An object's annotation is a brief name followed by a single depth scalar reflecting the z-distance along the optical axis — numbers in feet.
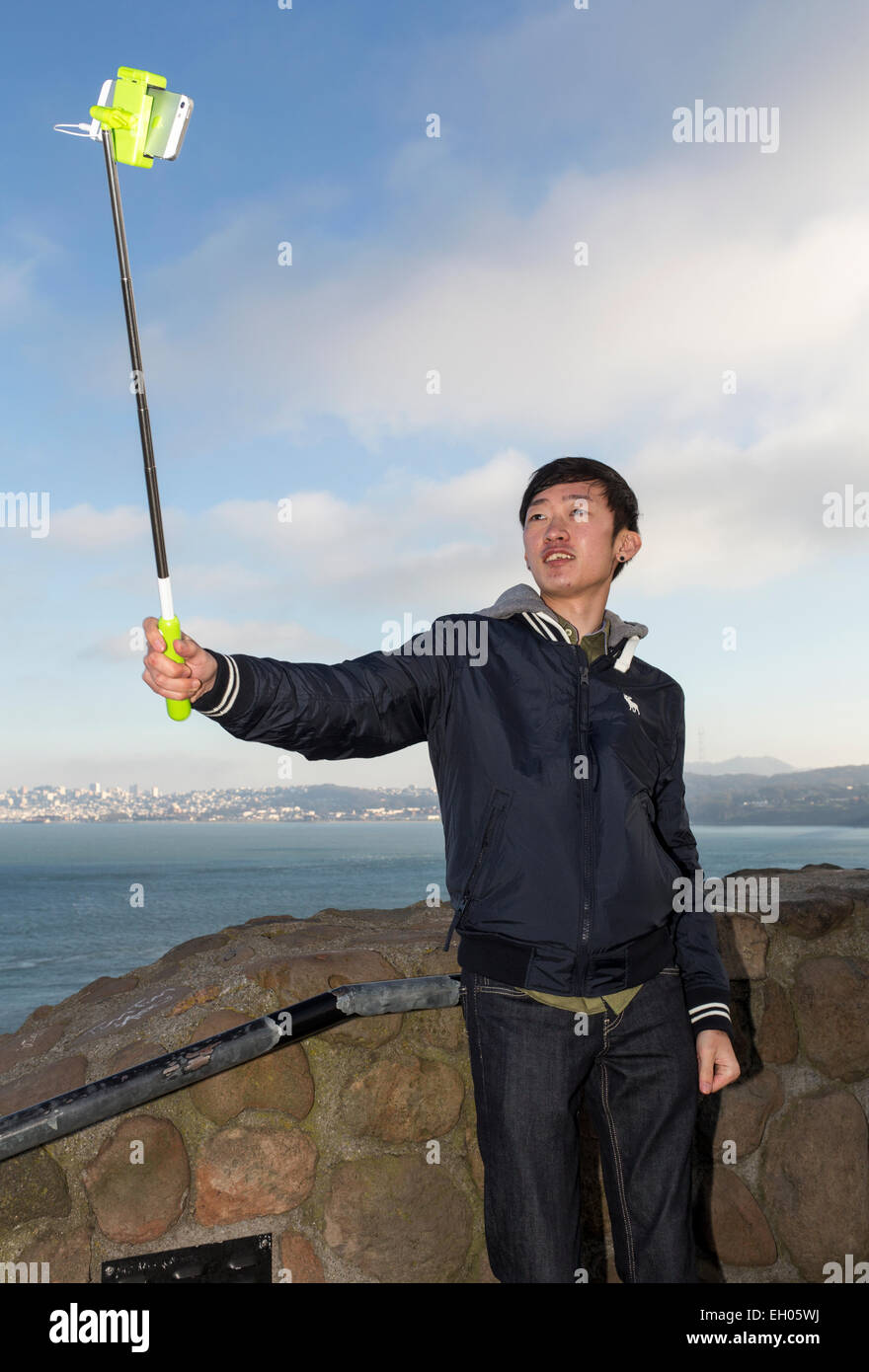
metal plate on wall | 5.80
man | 5.20
